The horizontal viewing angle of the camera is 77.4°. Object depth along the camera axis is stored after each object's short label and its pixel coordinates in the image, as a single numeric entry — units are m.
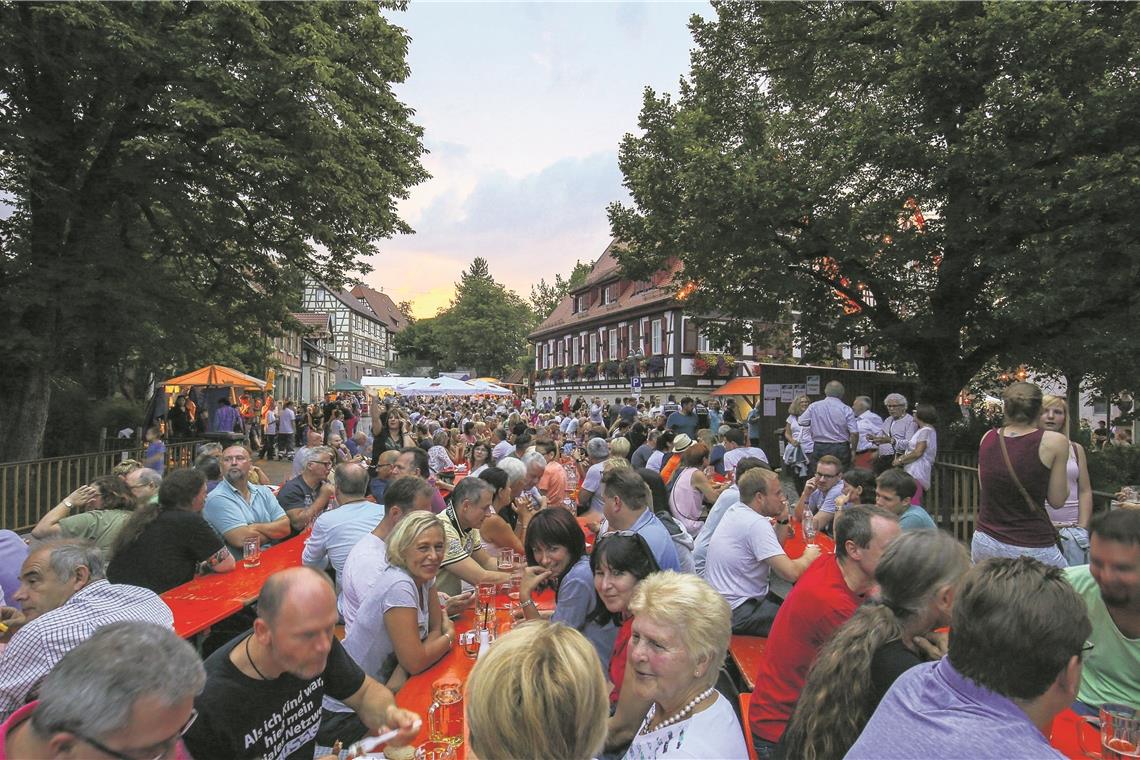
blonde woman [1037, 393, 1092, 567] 5.09
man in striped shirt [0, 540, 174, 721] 2.75
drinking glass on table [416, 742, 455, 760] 2.62
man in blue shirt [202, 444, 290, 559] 6.26
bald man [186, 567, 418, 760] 2.49
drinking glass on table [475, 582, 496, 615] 4.39
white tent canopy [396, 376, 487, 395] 24.48
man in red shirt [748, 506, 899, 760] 3.05
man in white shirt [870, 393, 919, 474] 9.94
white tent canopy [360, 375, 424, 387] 27.02
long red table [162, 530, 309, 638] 4.39
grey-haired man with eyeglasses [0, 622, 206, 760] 1.67
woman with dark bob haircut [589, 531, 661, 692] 3.46
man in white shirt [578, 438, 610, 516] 7.68
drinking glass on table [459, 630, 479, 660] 3.83
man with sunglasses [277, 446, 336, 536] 7.50
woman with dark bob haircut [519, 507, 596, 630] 4.14
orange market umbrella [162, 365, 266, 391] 17.48
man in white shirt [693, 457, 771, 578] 5.73
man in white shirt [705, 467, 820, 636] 4.56
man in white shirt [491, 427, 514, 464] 10.84
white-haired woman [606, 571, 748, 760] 2.28
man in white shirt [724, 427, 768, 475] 9.76
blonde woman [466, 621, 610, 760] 1.82
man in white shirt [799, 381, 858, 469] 10.55
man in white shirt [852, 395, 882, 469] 9.84
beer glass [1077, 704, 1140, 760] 2.52
